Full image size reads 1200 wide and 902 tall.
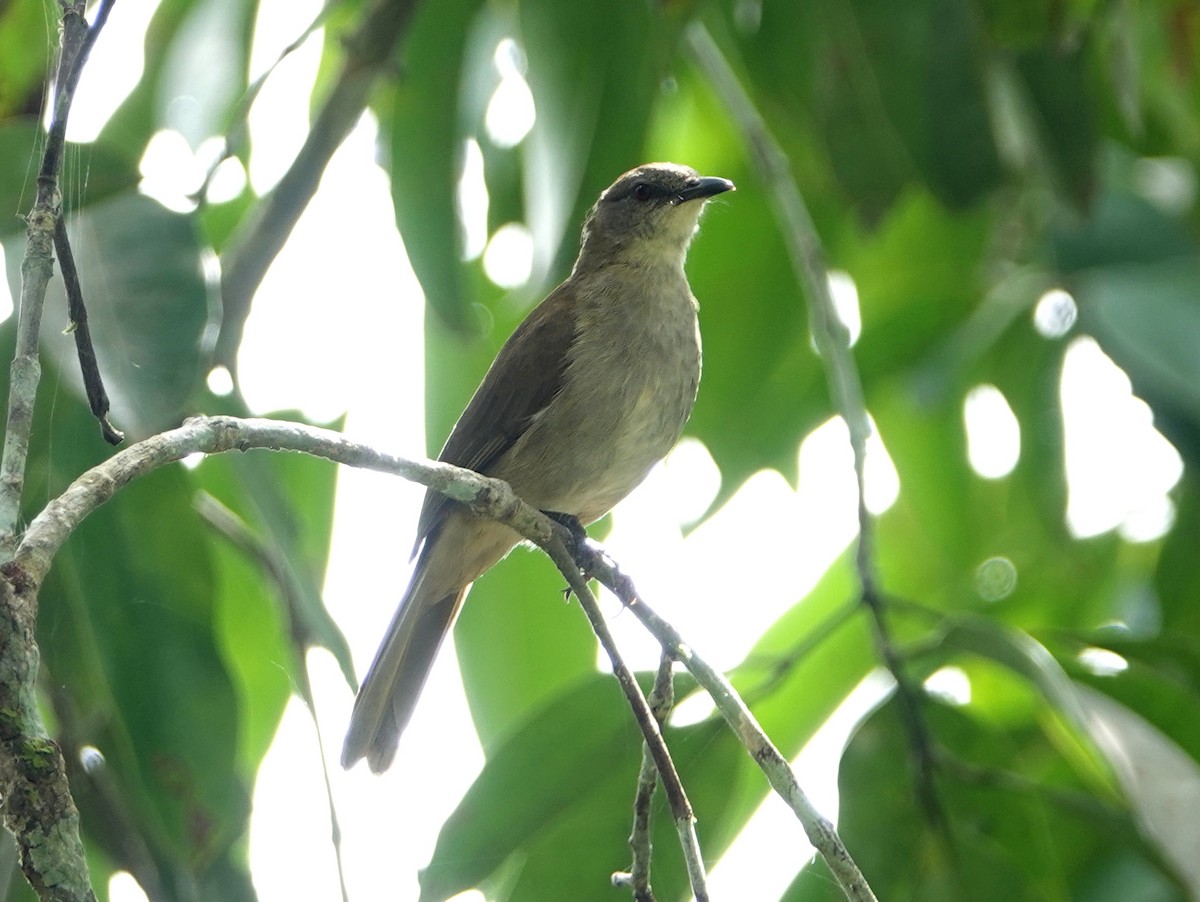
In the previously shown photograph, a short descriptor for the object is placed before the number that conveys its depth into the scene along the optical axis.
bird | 7.77
